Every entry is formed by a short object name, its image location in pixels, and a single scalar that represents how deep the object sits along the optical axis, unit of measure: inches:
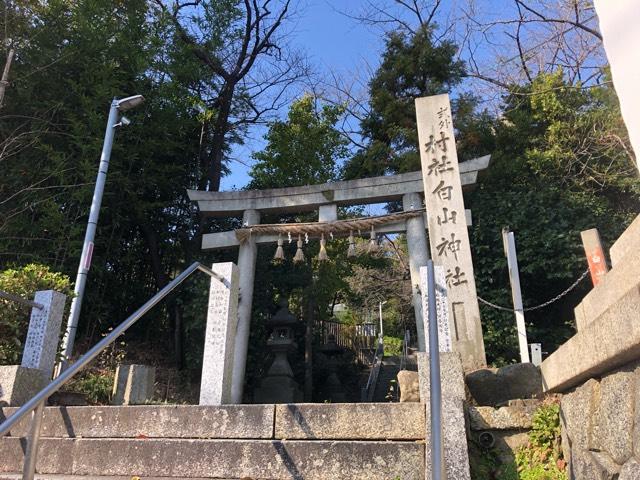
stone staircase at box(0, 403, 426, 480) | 130.3
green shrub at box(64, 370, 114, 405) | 216.2
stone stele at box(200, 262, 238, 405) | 173.0
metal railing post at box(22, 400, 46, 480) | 94.9
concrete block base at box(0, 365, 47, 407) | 167.2
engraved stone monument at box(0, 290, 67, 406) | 172.6
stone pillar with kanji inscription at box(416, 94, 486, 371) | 262.5
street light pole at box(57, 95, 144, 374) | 249.8
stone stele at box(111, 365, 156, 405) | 208.2
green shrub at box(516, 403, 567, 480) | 125.8
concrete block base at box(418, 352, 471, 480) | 122.1
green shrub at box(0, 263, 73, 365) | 187.8
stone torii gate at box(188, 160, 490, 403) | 313.6
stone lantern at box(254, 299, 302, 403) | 402.0
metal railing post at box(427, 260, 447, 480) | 69.4
